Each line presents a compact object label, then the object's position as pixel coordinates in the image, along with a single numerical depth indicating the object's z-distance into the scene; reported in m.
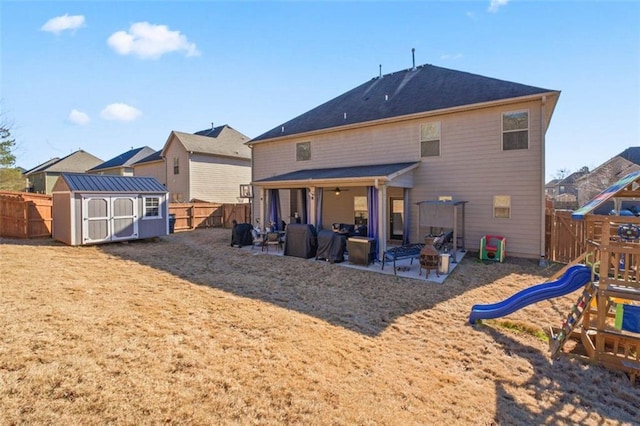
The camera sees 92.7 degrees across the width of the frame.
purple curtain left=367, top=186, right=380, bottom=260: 9.48
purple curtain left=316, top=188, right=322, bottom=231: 11.12
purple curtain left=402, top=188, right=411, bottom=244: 11.40
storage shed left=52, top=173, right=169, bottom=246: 11.38
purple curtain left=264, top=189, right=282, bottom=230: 12.60
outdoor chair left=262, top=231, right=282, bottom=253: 11.49
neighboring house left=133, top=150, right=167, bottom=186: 25.55
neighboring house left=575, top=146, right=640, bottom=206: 28.73
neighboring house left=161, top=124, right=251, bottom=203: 22.14
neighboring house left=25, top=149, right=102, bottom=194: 36.00
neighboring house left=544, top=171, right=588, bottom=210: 29.80
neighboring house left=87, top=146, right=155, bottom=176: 31.94
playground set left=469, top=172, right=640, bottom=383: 3.94
